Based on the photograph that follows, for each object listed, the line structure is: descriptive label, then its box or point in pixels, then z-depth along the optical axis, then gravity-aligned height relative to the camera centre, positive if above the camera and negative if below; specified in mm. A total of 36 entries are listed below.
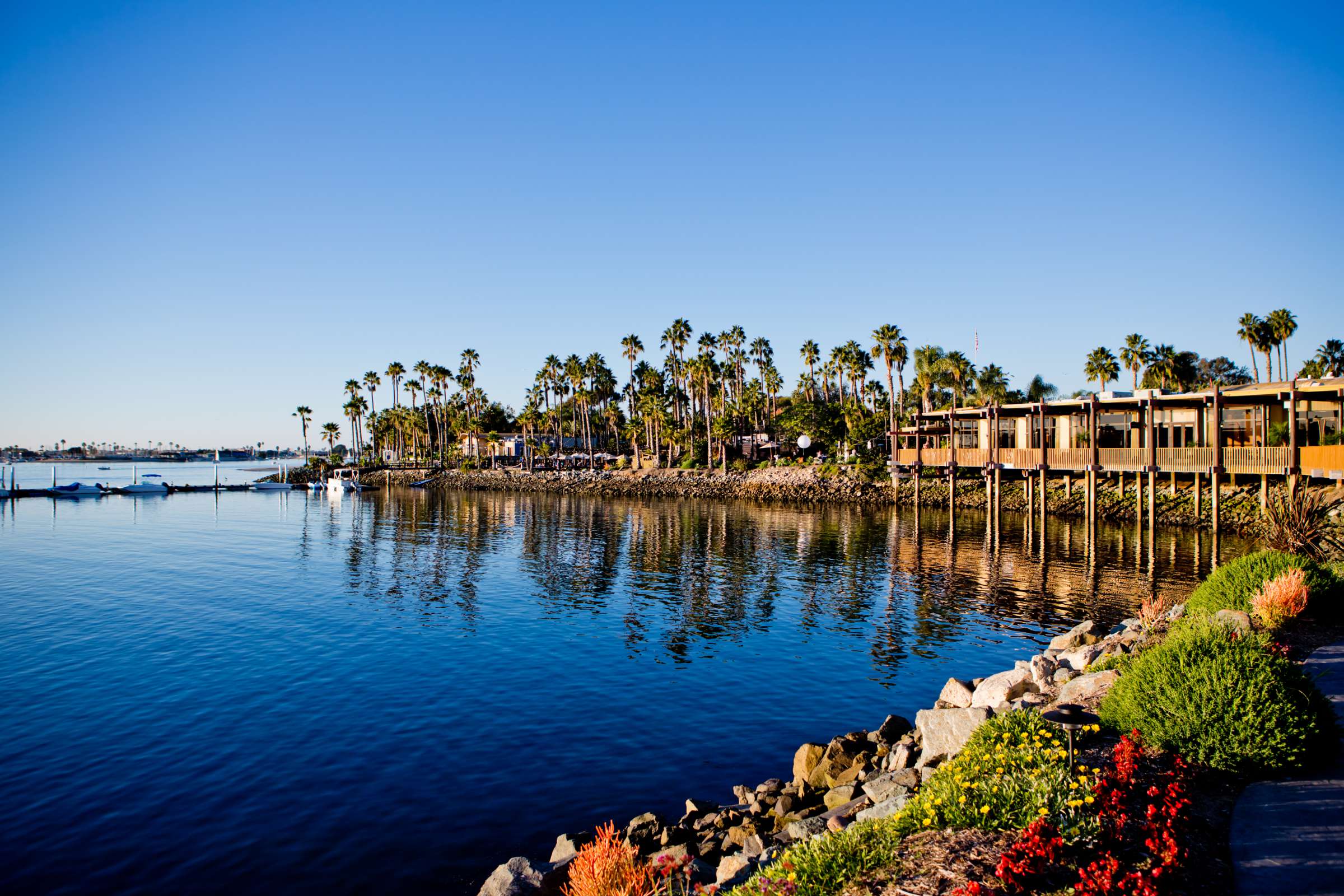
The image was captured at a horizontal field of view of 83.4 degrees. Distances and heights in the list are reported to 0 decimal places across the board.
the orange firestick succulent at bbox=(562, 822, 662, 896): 7812 -4445
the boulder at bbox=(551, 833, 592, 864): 11406 -6084
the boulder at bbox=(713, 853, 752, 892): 9719 -5502
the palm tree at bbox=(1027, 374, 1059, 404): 87125 +7253
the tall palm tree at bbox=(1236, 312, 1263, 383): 68688 +11000
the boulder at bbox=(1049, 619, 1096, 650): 20844 -5263
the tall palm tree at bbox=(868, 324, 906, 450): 83125 +12208
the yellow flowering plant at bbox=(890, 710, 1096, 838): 7602 -3620
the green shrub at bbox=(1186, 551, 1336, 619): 17188 -3100
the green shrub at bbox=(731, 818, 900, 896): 7344 -4108
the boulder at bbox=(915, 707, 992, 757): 11617 -4382
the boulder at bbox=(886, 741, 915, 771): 12922 -5278
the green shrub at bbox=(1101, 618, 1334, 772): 8883 -3180
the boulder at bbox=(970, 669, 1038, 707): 14812 -4705
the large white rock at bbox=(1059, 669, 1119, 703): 12609 -4053
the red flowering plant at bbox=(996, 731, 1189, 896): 6305 -3583
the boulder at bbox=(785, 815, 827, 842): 10546 -5345
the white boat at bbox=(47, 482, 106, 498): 98062 -4401
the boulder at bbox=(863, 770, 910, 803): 11352 -5119
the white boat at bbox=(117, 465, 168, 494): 105000 -4333
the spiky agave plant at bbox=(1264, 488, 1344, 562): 25938 -2914
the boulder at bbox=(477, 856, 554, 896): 10094 -5781
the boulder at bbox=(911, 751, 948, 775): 11828 -4891
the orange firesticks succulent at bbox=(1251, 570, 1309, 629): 15945 -3227
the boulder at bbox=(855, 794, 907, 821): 9819 -4773
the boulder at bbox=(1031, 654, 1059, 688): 15242 -4521
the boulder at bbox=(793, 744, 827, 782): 14086 -5812
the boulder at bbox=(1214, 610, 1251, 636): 12914 -3187
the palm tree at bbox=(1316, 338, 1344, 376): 65562 +8110
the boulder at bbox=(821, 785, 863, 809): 12188 -5596
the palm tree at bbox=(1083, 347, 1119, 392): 78062 +8857
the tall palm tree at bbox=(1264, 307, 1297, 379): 67062 +11218
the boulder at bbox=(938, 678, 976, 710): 15812 -5130
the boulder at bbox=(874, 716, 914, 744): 15164 -5656
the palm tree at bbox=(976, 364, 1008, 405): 80125 +7691
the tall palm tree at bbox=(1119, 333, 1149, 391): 76812 +9994
